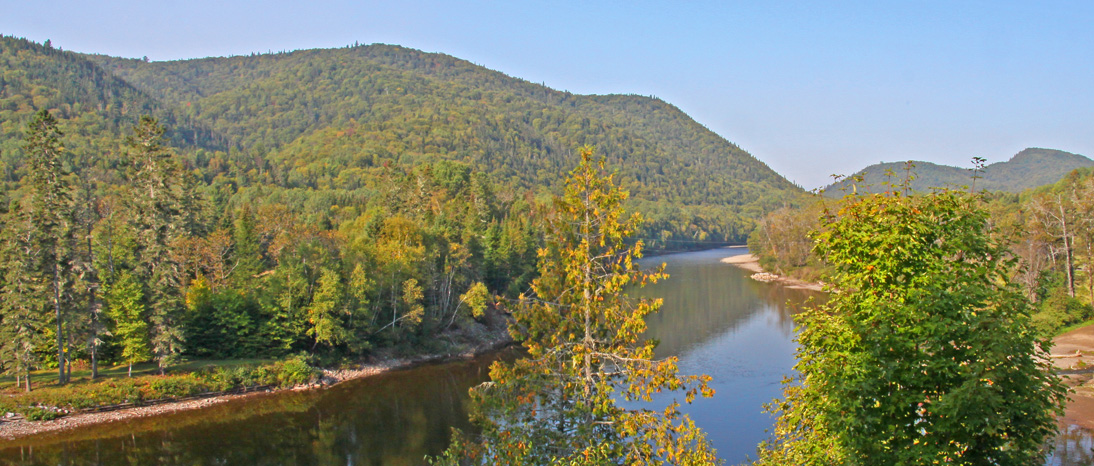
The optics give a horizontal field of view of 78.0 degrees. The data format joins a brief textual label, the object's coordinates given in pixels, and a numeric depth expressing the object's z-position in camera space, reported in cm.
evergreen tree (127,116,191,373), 4050
